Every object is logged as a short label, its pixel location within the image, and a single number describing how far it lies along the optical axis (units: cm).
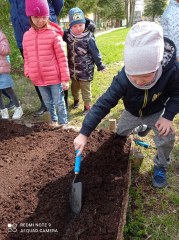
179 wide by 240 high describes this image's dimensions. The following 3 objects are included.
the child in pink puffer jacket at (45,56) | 188
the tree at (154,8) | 2648
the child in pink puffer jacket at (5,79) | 227
